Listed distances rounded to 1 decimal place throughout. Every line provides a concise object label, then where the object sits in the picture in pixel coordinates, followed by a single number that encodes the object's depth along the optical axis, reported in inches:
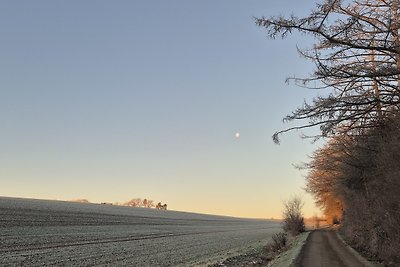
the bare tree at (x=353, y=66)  516.4
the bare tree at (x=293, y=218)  2741.4
